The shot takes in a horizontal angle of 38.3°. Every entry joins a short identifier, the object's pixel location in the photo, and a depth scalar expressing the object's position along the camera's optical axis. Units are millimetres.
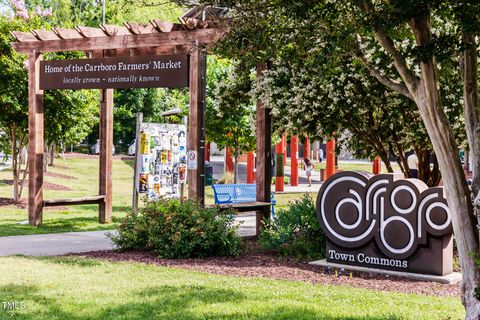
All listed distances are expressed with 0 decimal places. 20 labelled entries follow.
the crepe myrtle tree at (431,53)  5703
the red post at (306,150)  37912
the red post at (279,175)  28825
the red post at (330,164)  30641
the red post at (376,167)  31625
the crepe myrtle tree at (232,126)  15055
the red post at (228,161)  34469
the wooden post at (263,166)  12602
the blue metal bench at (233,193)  16375
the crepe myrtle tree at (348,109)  11703
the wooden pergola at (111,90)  12250
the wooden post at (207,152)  41469
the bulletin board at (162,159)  13883
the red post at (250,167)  31862
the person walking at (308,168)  33212
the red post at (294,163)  31672
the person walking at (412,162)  20919
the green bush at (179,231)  10266
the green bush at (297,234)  10742
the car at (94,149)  55750
